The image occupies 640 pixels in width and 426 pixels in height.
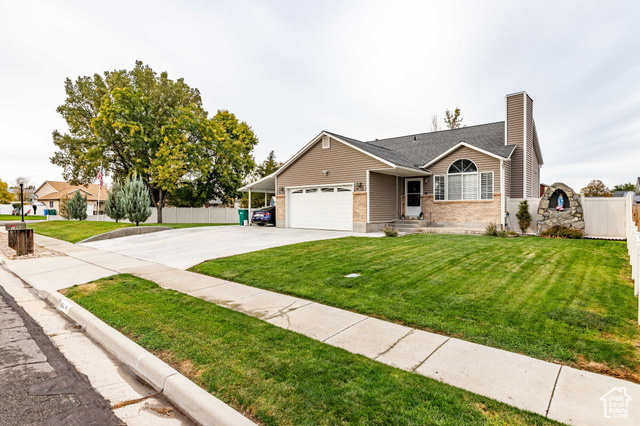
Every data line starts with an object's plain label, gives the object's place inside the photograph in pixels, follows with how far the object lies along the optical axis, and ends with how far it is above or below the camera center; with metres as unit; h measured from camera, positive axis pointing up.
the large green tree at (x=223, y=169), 29.47 +4.02
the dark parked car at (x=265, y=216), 20.69 -0.40
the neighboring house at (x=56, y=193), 51.62 +3.16
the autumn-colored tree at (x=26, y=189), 64.75 +4.94
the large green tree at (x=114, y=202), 22.16 +0.63
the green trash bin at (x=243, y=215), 23.09 -0.37
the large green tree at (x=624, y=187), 51.38 +3.31
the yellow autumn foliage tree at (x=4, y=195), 60.46 +3.36
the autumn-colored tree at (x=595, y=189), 40.96 +2.44
